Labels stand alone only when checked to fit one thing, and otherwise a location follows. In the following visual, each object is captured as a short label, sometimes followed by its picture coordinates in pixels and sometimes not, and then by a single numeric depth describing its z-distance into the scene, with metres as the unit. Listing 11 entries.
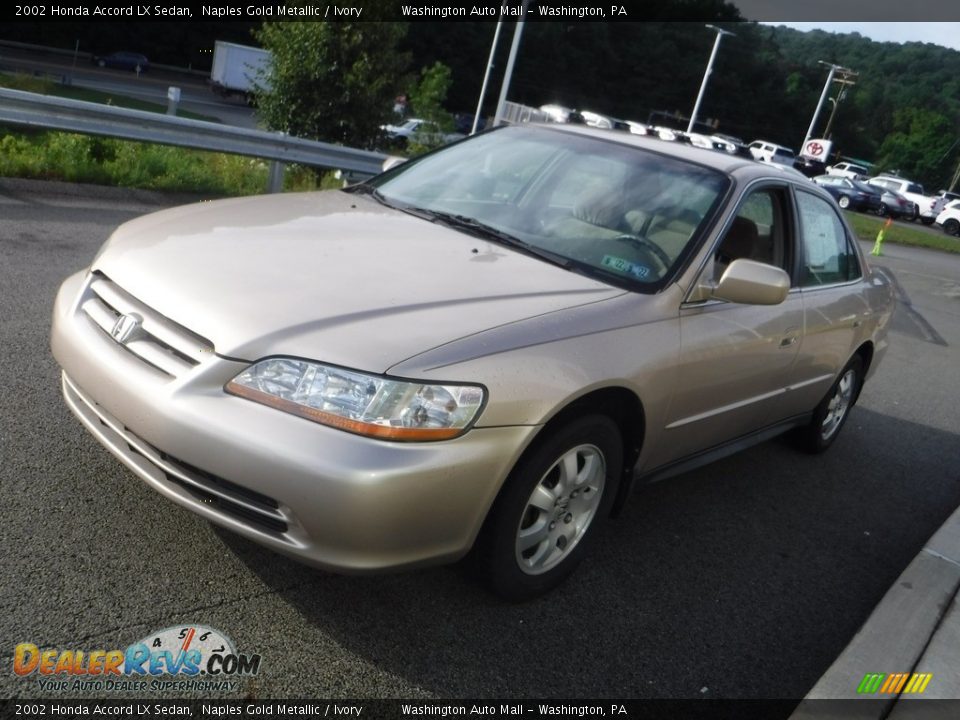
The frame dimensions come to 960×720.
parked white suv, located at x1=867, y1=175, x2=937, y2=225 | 45.06
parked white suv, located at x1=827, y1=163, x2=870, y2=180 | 52.78
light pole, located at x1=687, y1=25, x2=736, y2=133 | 58.70
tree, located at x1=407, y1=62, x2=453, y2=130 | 14.52
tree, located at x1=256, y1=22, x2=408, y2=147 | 11.73
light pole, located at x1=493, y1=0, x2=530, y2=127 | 24.47
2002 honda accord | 2.54
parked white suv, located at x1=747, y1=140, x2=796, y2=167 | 57.69
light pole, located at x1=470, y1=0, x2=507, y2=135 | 31.52
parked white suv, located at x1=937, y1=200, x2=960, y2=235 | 40.91
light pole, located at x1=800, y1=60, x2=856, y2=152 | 72.09
